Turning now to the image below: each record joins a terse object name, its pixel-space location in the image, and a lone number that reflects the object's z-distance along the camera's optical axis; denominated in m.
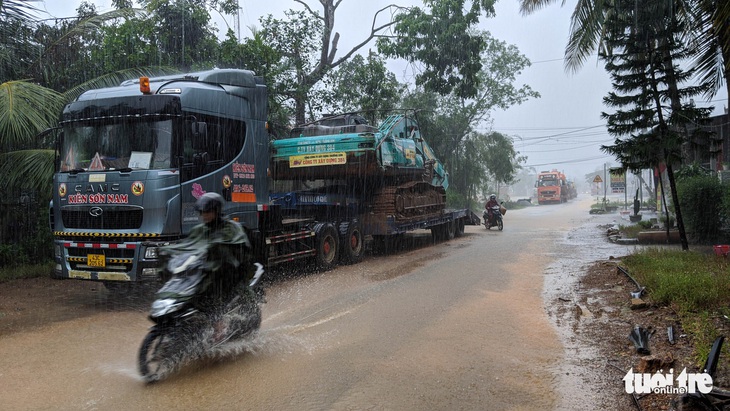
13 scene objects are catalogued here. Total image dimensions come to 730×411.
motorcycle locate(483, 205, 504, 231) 22.00
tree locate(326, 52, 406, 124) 19.52
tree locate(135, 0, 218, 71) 14.44
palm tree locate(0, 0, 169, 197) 8.52
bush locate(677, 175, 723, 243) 13.38
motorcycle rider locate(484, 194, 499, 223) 22.27
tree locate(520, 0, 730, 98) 7.59
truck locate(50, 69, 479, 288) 7.56
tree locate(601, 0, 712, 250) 11.10
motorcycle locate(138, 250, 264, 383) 4.83
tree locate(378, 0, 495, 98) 19.03
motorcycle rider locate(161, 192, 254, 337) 5.23
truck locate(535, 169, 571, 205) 58.06
